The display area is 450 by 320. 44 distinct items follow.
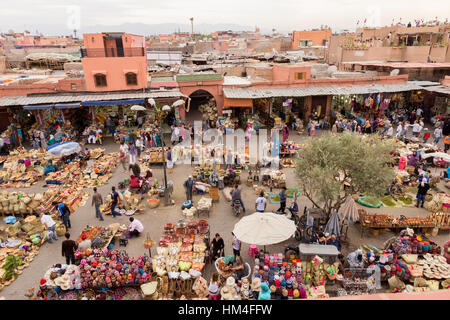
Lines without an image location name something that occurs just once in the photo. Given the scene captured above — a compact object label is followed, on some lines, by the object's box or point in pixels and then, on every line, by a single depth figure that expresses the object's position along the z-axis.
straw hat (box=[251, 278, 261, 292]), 8.70
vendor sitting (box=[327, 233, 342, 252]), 10.30
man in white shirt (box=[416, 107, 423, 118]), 25.77
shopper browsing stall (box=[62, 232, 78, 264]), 9.84
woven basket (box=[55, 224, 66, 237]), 12.02
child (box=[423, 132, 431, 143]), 20.37
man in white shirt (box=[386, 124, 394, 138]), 21.23
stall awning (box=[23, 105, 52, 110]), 20.81
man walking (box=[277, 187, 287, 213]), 12.71
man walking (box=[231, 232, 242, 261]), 10.05
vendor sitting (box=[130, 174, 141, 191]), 15.26
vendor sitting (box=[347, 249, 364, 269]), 9.55
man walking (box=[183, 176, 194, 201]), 13.97
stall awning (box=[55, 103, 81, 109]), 21.19
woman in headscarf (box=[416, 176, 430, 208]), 13.36
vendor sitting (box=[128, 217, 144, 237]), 11.67
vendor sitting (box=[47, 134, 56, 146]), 20.75
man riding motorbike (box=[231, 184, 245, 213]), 13.12
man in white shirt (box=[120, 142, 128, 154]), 17.91
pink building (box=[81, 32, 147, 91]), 23.00
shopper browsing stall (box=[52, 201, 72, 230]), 11.84
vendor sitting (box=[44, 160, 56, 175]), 17.27
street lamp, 14.16
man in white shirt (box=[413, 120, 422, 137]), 21.53
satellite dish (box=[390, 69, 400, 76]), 26.86
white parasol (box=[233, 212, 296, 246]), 9.35
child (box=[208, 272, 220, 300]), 8.84
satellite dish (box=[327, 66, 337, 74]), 30.46
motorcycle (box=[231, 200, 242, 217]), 13.15
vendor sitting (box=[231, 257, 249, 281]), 9.41
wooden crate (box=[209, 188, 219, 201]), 14.37
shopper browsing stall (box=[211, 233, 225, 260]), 10.21
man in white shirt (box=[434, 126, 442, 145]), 20.19
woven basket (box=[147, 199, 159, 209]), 13.94
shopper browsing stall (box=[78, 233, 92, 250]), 10.34
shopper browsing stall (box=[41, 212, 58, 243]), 11.39
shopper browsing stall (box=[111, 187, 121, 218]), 13.16
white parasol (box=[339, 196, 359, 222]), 11.34
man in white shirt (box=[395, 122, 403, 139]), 21.00
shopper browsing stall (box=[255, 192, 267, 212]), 12.58
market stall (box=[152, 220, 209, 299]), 9.20
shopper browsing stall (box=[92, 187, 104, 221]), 12.65
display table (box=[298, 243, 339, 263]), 9.81
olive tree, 10.31
